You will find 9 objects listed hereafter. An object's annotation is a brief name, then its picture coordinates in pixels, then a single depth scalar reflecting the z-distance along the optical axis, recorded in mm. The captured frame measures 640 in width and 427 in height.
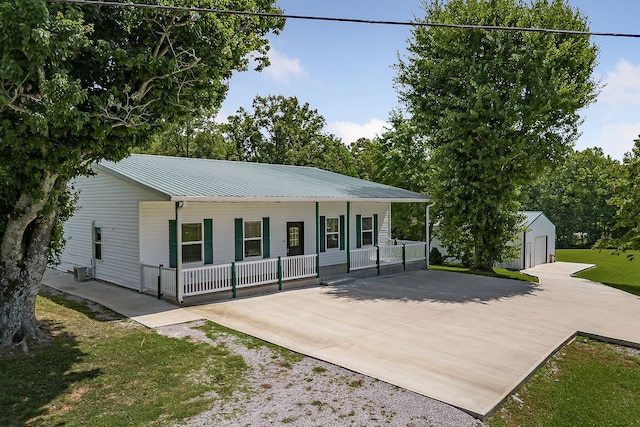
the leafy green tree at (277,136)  41375
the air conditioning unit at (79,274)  14859
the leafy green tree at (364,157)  31992
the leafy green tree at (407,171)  27984
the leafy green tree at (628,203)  18328
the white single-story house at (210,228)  12656
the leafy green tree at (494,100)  16922
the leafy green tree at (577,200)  47844
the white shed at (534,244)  28531
